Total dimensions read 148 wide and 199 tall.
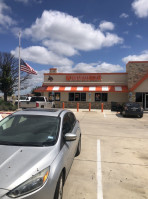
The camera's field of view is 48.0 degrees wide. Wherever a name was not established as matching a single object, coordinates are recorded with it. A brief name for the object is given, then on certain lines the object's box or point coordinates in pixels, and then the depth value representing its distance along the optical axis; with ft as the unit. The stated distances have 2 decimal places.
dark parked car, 51.16
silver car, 6.91
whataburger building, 77.66
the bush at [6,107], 64.03
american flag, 61.61
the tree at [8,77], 80.61
